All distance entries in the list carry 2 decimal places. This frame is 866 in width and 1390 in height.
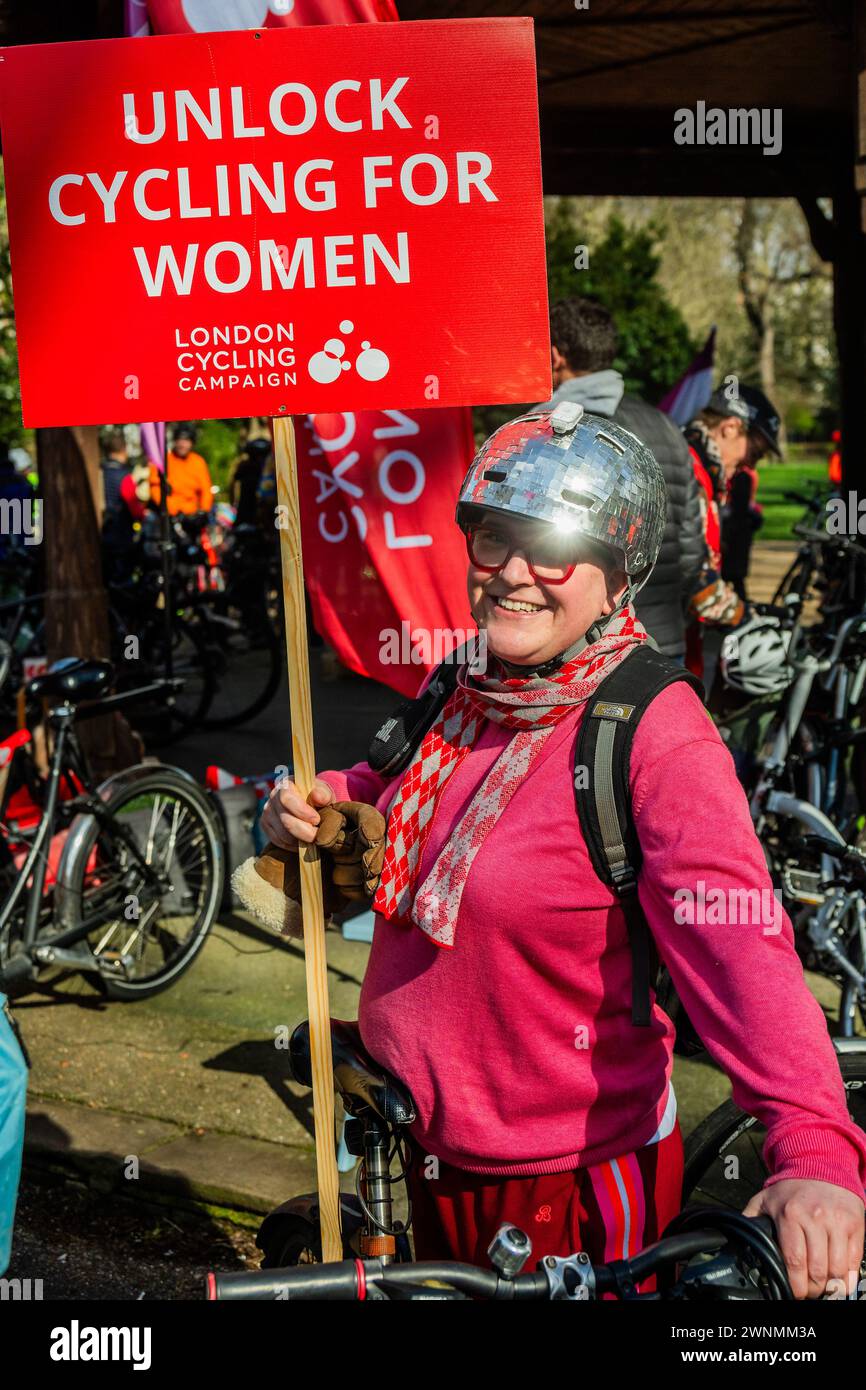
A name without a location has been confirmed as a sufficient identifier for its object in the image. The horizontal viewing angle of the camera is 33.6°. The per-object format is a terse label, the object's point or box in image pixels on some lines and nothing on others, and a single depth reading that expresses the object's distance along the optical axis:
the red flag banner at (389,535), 4.13
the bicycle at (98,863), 4.70
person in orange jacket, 13.13
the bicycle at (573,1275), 1.44
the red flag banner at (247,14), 3.71
